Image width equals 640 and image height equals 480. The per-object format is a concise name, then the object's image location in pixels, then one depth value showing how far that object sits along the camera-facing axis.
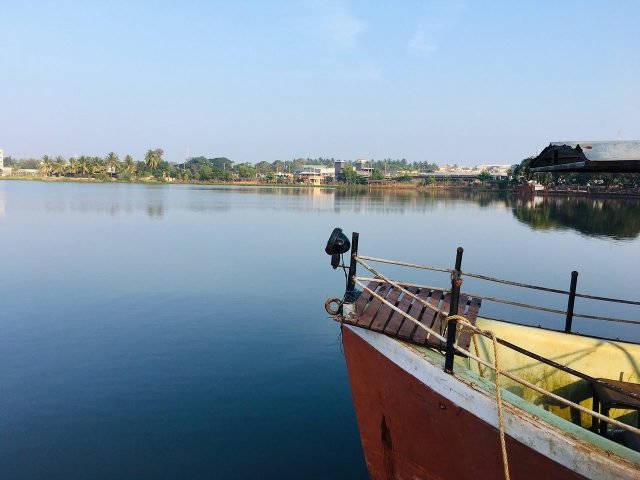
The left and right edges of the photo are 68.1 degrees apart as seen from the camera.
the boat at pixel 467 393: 3.96
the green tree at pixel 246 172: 182.29
